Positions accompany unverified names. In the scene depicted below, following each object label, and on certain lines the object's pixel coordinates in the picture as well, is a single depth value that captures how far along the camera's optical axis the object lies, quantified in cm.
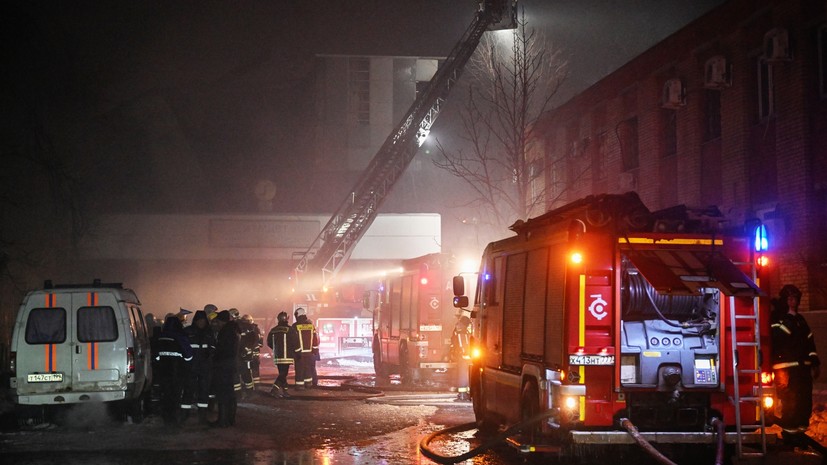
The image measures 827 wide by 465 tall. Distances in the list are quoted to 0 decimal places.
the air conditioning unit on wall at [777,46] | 1720
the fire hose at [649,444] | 801
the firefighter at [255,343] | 1642
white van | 1208
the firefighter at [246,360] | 1590
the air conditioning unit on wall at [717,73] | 1945
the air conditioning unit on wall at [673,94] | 2164
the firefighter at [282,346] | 1739
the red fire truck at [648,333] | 823
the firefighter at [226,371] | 1244
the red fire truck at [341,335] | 2895
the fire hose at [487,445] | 857
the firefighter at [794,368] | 988
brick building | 1719
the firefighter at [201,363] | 1271
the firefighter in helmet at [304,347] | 1791
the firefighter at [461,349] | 1633
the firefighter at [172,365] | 1274
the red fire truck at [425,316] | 1897
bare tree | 2372
